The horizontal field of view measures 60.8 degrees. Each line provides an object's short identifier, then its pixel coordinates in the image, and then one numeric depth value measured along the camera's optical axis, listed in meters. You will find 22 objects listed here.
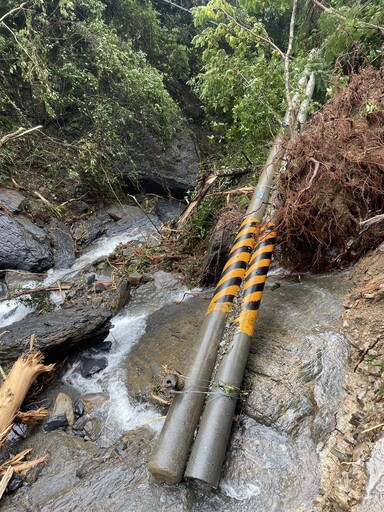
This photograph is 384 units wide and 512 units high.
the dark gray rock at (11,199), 6.05
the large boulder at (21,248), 5.49
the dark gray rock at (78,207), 7.27
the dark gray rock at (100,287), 4.91
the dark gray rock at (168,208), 7.83
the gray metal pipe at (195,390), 2.05
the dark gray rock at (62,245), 5.95
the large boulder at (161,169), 8.09
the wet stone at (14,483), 2.38
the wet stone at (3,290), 5.02
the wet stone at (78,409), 2.99
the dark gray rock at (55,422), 2.87
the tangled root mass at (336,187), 3.26
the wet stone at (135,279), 5.02
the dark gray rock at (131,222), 7.08
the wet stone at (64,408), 2.95
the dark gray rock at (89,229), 6.68
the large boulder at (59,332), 3.39
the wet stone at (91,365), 3.48
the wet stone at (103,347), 3.82
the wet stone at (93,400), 3.04
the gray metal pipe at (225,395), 2.01
